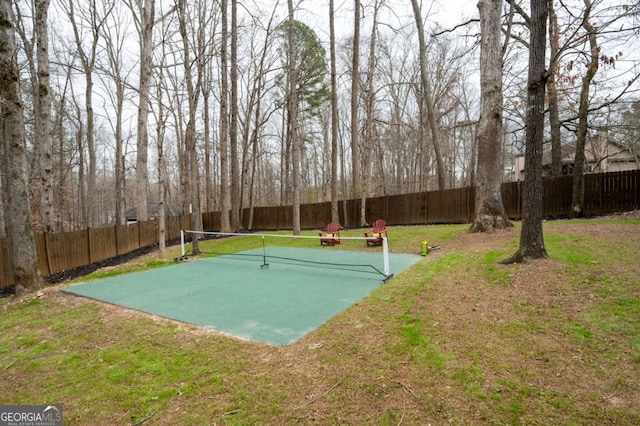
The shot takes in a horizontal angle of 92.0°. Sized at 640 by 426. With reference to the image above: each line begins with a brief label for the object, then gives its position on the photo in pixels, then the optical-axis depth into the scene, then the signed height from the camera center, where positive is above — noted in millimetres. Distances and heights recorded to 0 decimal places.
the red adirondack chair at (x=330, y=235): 10242 -881
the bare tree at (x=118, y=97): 18656 +7706
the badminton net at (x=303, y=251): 7480 -1328
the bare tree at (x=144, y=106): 9273 +3816
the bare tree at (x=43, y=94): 8336 +3586
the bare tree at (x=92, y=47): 15617 +8907
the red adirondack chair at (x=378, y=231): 9734 -737
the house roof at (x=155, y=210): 31103 +288
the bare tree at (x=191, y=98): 9969 +3842
